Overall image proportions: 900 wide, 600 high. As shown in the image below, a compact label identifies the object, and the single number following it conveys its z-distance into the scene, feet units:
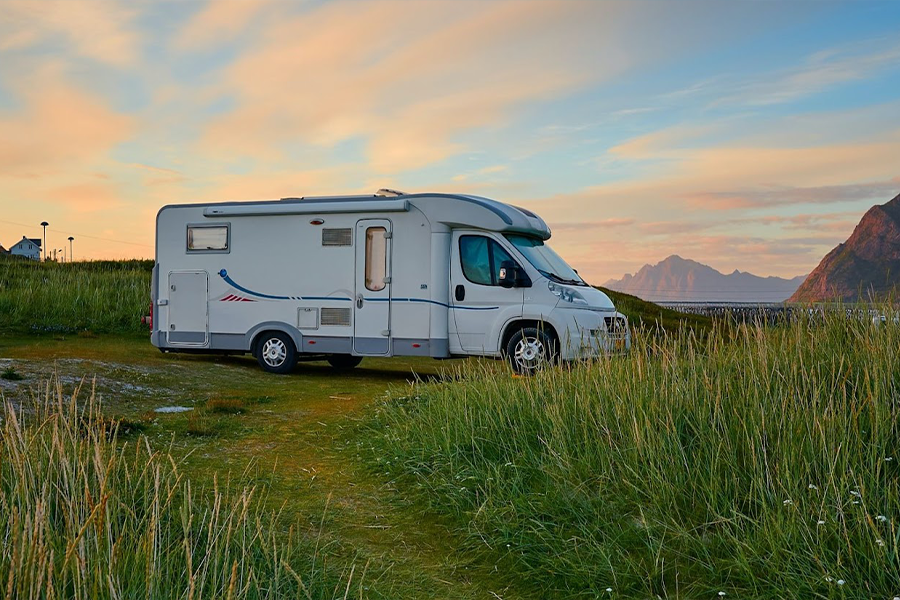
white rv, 39.65
